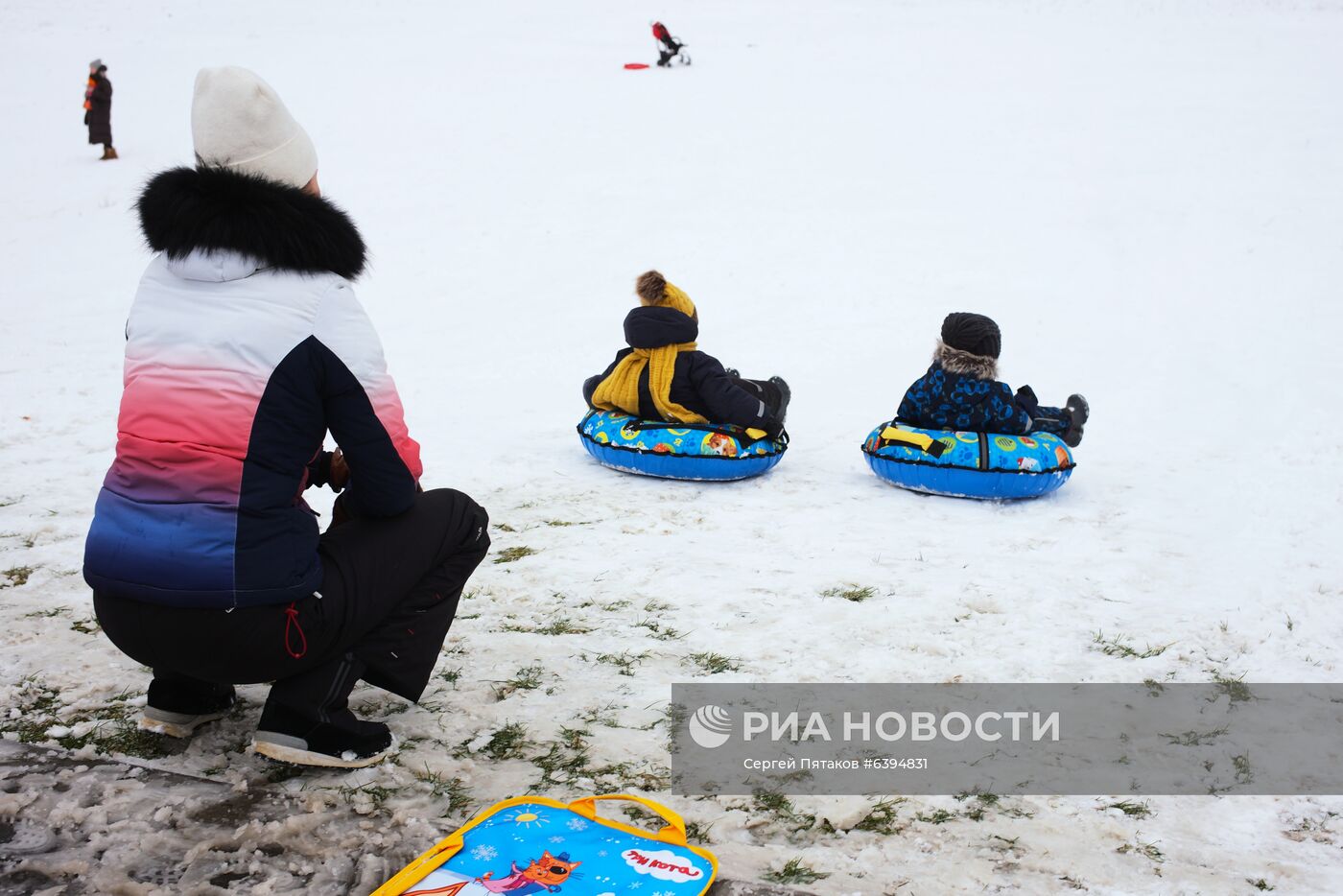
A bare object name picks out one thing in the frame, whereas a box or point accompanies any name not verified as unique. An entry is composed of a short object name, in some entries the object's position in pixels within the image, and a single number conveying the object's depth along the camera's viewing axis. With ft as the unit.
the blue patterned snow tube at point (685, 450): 22.00
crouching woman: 9.07
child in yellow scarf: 22.26
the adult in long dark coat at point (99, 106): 59.31
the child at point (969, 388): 21.34
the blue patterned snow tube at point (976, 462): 20.80
